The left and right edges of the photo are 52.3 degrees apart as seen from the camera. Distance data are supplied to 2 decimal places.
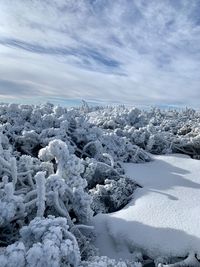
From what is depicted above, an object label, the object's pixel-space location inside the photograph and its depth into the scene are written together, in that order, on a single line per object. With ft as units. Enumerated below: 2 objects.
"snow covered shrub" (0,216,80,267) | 4.75
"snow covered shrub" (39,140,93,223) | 7.25
